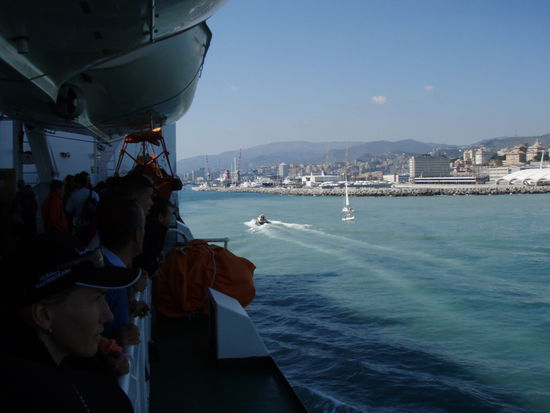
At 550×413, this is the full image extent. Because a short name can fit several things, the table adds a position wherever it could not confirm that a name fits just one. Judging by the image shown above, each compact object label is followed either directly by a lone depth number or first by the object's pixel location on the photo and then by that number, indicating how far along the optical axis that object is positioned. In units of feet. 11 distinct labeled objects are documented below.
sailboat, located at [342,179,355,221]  142.14
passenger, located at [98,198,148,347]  7.30
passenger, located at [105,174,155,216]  9.89
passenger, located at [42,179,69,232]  20.39
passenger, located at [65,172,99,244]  20.93
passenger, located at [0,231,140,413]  2.96
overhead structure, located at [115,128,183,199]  24.30
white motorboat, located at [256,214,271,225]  128.71
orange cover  17.69
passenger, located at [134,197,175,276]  11.09
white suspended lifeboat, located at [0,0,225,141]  9.84
